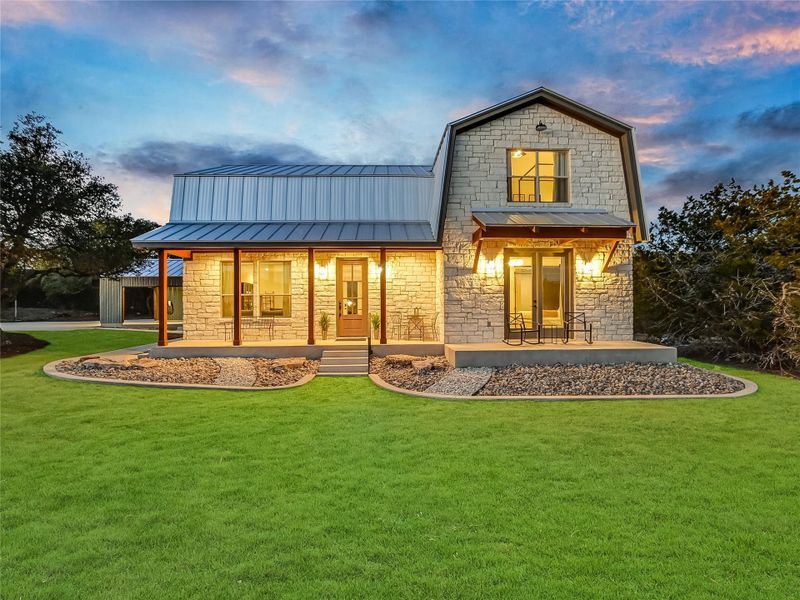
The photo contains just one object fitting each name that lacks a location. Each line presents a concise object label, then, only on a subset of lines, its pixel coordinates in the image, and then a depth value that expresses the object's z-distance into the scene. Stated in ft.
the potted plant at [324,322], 41.96
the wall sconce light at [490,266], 37.52
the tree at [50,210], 45.85
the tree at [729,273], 35.73
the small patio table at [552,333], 38.29
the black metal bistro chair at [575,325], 38.01
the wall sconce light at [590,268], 38.09
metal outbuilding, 79.10
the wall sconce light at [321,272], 42.91
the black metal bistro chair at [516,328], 37.88
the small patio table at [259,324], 42.60
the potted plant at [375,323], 41.98
